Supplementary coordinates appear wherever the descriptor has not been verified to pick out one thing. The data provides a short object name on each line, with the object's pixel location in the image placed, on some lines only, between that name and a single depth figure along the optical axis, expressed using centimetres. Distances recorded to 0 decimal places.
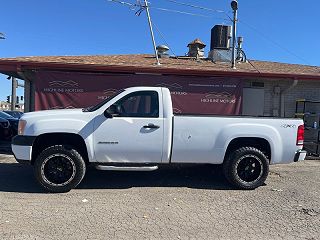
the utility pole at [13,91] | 1806
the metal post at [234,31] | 916
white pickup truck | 450
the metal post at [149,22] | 916
